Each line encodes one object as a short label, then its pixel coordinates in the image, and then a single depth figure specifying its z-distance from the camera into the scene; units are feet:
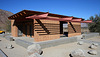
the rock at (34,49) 12.66
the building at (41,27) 20.22
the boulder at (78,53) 11.24
